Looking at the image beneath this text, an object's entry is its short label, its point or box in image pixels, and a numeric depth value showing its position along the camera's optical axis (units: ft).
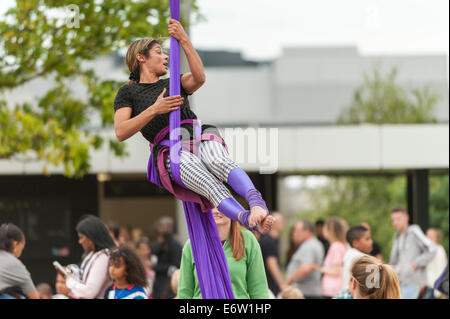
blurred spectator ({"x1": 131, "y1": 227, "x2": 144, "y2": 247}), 48.99
